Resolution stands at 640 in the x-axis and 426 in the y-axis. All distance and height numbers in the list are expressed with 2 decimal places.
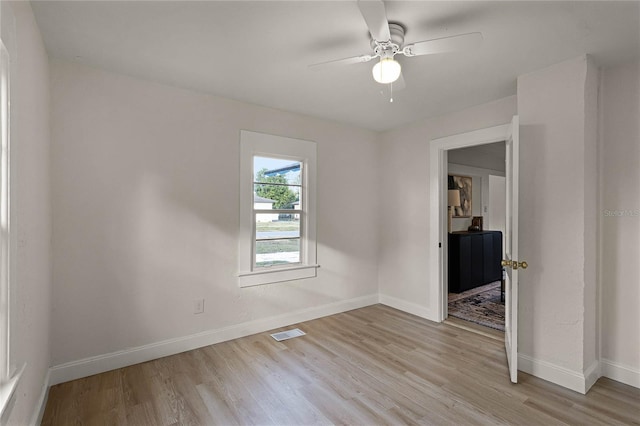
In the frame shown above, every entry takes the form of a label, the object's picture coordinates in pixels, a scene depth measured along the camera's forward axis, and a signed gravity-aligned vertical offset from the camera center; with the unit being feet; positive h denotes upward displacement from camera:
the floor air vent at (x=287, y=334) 10.63 -4.19
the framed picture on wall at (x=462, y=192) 18.22 +1.15
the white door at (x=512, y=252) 7.77 -1.05
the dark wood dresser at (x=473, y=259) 16.20 -2.55
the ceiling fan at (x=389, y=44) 5.16 +3.14
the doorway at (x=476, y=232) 14.41 -1.17
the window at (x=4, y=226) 4.18 -0.20
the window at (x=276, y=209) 10.80 +0.08
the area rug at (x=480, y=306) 12.22 -4.14
